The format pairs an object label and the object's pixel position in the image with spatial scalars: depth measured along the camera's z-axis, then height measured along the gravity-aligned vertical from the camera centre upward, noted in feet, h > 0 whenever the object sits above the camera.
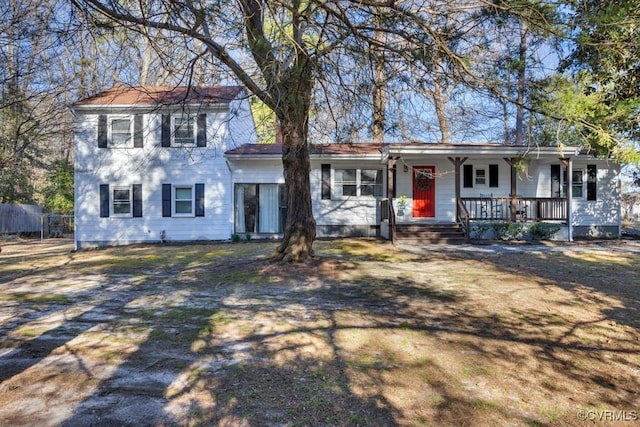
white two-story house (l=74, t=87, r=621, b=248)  48.19 +2.88
